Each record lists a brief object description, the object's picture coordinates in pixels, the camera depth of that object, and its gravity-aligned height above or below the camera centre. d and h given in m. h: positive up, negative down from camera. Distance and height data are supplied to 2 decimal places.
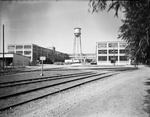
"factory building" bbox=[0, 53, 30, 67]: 38.39 +0.62
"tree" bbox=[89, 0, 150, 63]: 2.48 +1.26
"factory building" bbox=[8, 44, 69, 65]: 72.76 +7.31
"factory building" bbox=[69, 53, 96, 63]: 130.82 +5.53
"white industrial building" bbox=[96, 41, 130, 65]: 68.00 +4.83
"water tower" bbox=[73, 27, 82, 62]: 75.84 +20.22
